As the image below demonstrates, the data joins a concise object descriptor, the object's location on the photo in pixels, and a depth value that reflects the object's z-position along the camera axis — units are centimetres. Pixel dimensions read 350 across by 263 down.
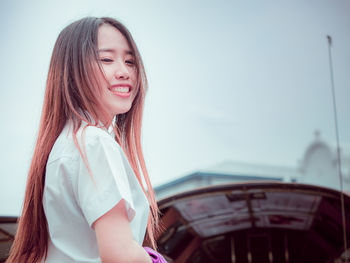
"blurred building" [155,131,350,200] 1438
